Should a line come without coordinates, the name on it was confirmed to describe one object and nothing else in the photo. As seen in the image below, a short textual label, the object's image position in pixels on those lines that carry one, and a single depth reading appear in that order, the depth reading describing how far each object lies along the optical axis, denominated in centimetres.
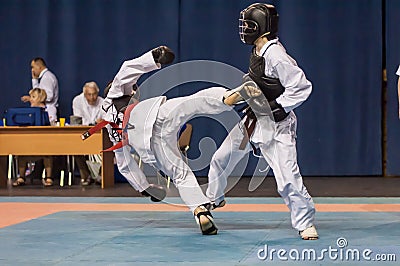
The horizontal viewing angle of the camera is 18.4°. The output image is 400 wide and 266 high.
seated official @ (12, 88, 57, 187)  1574
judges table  1490
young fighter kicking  795
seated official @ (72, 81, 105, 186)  1598
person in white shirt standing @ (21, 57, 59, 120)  1724
